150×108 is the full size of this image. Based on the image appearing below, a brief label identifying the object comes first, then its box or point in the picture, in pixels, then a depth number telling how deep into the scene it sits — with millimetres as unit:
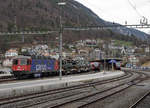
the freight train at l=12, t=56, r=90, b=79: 33500
